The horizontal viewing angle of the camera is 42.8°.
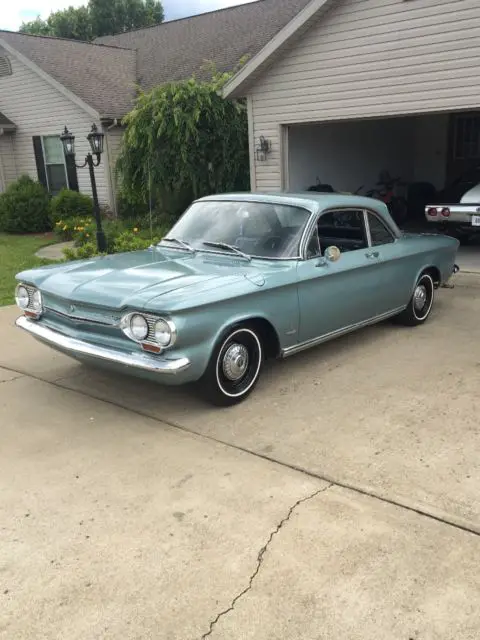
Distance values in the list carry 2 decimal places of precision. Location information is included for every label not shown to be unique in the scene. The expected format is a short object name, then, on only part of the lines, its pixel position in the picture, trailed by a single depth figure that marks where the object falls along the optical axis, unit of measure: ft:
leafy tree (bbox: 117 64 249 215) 42.34
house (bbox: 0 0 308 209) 53.42
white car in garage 32.68
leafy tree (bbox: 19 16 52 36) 148.14
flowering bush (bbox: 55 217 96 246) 45.02
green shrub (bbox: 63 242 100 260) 32.55
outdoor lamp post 31.55
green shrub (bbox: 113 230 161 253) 32.17
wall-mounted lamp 37.10
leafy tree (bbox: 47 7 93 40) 141.08
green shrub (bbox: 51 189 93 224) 51.21
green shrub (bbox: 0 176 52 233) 52.34
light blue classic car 13.60
